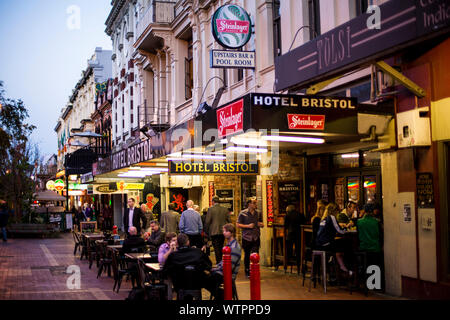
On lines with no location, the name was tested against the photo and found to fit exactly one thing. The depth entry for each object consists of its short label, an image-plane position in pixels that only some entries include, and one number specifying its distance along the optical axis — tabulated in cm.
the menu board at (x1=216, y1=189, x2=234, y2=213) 2072
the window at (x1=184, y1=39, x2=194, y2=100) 2605
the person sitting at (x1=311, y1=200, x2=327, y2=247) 1297
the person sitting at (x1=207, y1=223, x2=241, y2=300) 953
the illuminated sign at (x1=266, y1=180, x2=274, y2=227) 1649
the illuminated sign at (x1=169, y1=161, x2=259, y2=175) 1656
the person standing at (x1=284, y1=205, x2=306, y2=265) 1474
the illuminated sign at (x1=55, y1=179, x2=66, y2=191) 4025
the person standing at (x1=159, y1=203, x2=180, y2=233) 1716
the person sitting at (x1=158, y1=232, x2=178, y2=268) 1033
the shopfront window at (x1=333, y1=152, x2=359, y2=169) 1453
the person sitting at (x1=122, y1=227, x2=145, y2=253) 1364
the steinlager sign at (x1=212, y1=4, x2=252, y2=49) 1619
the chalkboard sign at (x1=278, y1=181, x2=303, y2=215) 1656
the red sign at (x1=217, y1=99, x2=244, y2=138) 1135
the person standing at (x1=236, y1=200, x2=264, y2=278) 1472
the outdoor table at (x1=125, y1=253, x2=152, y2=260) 1179
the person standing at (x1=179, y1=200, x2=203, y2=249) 1586
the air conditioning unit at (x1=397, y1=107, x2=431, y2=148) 1038
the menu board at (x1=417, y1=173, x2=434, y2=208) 1034
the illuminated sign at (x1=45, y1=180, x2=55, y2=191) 4107
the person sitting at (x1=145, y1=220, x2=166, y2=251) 1403
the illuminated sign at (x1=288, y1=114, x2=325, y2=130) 1108
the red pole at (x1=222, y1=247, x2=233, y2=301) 963
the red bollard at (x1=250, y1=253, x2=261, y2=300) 880
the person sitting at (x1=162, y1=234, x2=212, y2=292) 894
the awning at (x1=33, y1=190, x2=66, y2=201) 3773
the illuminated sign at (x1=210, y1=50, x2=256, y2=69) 1636
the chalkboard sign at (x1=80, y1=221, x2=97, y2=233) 2409
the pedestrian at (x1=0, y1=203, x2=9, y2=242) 2695
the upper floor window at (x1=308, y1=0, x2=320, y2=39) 1523
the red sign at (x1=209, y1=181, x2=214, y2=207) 2101
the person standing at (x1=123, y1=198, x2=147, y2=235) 1800
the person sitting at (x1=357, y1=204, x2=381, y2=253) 1173
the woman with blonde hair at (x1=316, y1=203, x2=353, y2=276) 1202
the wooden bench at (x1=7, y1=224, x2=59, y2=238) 3114
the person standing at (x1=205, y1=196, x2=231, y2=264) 1584
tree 3456
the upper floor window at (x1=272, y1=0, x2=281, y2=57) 1746
